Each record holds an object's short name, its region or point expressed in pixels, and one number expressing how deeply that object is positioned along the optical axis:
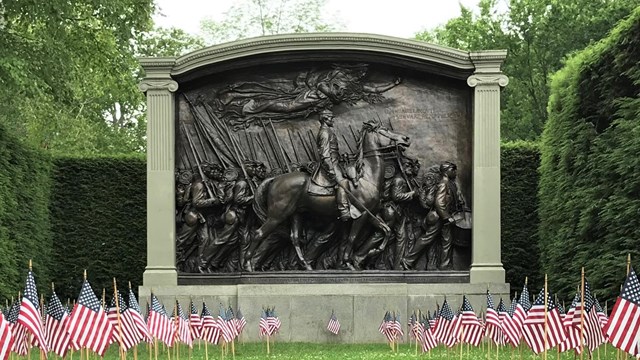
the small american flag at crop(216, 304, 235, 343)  17.52
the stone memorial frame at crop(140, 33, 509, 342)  21.73
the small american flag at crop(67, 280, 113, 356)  13.60
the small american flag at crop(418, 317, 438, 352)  17.89
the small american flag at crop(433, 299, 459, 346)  17.19
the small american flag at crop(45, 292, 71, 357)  14.33
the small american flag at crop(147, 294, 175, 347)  15.91
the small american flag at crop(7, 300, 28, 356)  15.49
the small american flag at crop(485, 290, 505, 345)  16.59
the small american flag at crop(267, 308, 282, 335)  19.75
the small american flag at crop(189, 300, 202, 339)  17.61
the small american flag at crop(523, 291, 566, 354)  14.55
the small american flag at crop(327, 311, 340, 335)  20.64
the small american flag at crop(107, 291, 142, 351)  15.34
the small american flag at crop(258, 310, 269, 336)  19.25
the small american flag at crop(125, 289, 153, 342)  15.50
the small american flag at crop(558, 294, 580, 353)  14.45
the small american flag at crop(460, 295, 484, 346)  16.78
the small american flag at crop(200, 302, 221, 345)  17.31
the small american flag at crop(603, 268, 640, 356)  12.22
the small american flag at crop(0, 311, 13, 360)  12.50
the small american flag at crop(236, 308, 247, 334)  20.19
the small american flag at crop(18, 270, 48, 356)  12.80
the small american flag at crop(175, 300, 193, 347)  17.09
